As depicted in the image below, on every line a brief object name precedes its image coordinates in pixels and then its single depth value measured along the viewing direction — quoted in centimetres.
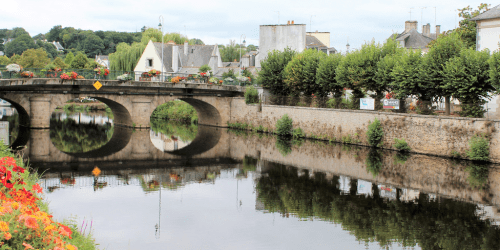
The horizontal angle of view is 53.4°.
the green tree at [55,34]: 15625
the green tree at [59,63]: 7996
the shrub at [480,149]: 2347
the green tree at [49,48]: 12486
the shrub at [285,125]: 3519
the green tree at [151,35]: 6259
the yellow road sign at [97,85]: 3441
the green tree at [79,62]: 7894
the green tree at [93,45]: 12700
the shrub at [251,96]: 4006
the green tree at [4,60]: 9066
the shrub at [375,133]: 2852
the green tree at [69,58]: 9164
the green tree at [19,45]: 11856
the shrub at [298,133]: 3412
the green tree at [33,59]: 8269
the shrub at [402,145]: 2703
